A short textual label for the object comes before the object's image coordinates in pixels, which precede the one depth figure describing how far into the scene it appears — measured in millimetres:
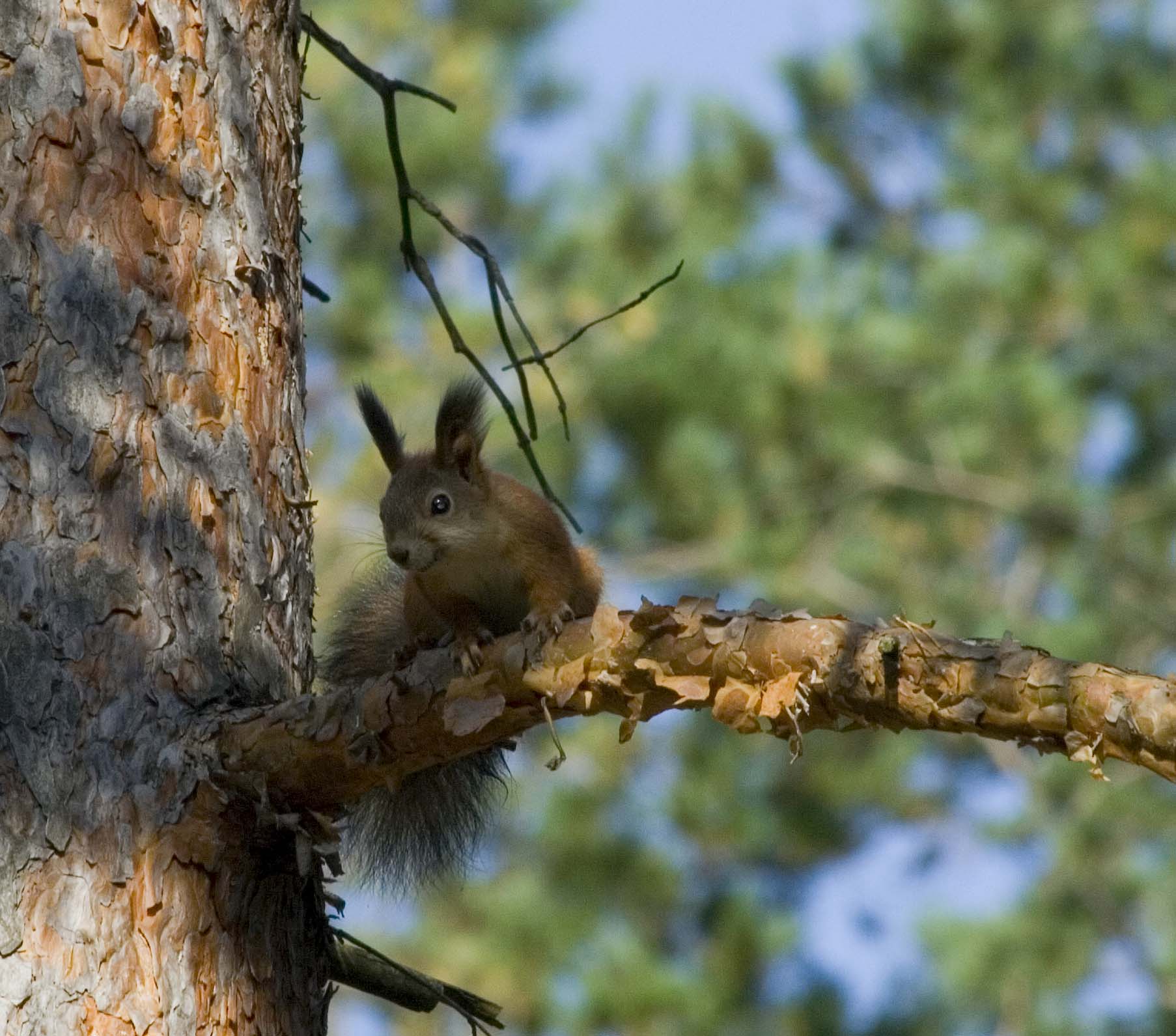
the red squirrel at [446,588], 11175
